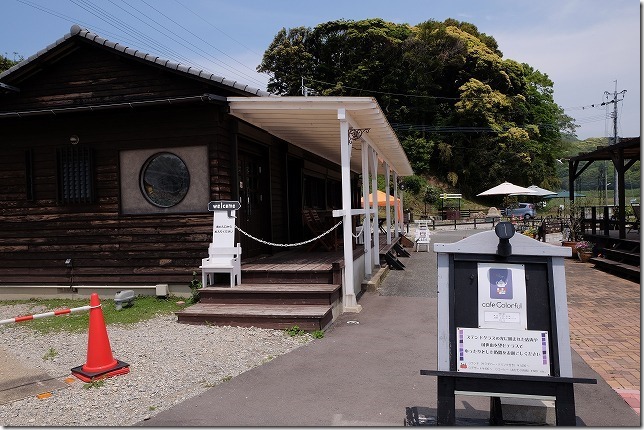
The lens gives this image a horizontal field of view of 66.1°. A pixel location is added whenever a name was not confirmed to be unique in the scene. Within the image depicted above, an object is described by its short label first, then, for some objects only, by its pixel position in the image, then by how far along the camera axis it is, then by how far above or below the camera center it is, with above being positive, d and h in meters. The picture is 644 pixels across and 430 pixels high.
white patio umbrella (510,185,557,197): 25.19 +0.79
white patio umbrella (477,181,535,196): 23.22 +0.85
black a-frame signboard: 2.89 -0.68
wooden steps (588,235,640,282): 10.70 -1.25
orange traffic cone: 4.76 -1.34
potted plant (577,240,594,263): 13.85 -1.26
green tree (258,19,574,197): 45.06 +12.22
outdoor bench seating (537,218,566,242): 22.19 -0.87
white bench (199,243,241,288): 7.45 -0.73
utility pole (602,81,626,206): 45.31 +8.90
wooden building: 8.20 +0.93
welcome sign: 7.55 -0.12
